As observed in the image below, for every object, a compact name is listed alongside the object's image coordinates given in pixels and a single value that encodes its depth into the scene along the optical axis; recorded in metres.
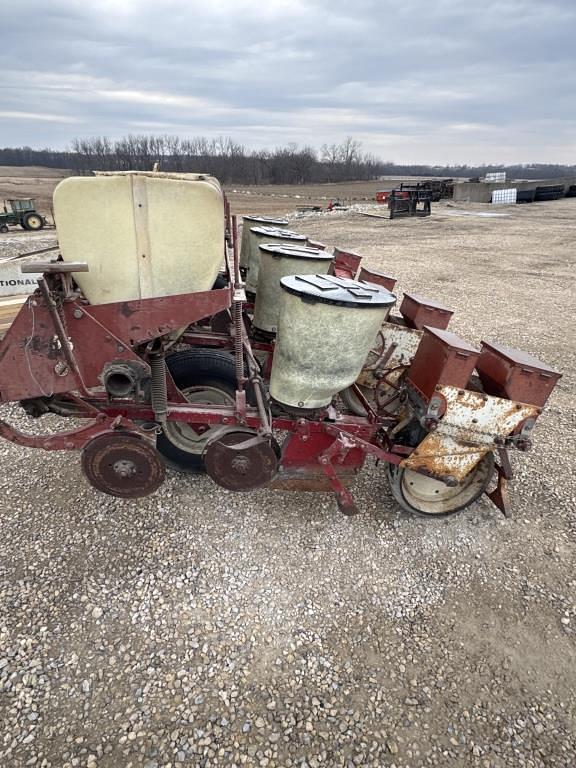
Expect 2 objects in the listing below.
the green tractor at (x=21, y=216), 17.61
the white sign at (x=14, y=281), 5.62
